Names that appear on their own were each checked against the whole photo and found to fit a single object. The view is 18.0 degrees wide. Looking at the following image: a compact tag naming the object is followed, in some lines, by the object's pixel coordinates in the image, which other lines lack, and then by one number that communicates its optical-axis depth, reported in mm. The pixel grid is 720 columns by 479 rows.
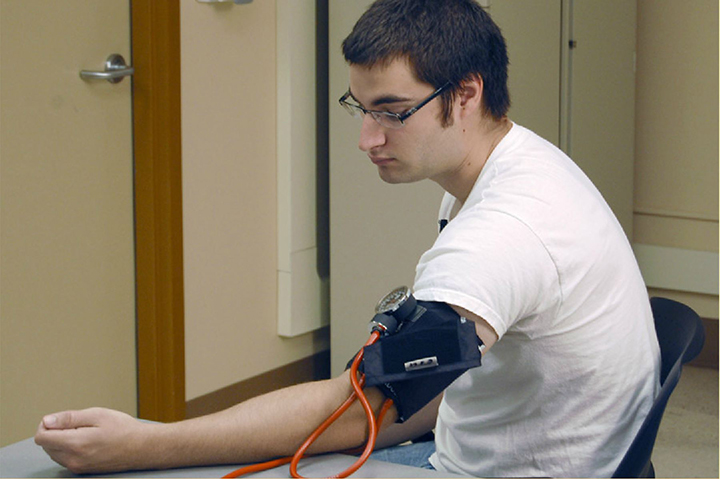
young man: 3032
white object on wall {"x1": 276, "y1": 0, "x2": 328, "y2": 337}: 5558
